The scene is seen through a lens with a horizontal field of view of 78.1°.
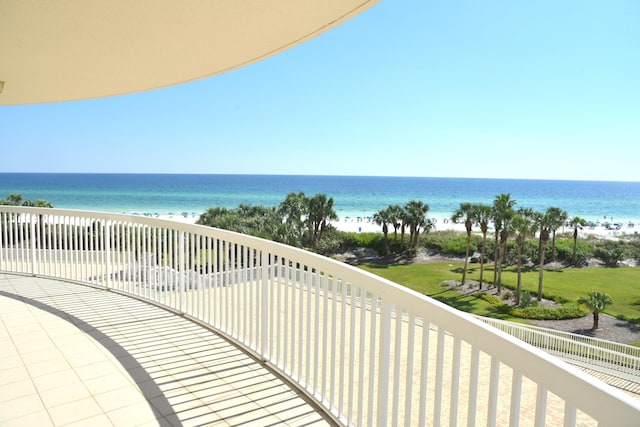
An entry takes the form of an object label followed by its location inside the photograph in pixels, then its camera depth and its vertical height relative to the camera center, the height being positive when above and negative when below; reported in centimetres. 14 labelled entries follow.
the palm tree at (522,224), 2800 -268
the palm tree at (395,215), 3772 -311
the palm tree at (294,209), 3141 -237
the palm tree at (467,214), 3003 -227
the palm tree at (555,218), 2684 -211
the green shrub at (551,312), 2231 -716
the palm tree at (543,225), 2691 -264
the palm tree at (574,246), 3405 -517
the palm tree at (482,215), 2991 -229
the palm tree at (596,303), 1983 -580
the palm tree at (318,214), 3334 -286
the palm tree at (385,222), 3782 -383
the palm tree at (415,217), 3699 -319
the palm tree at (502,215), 2803 -217
